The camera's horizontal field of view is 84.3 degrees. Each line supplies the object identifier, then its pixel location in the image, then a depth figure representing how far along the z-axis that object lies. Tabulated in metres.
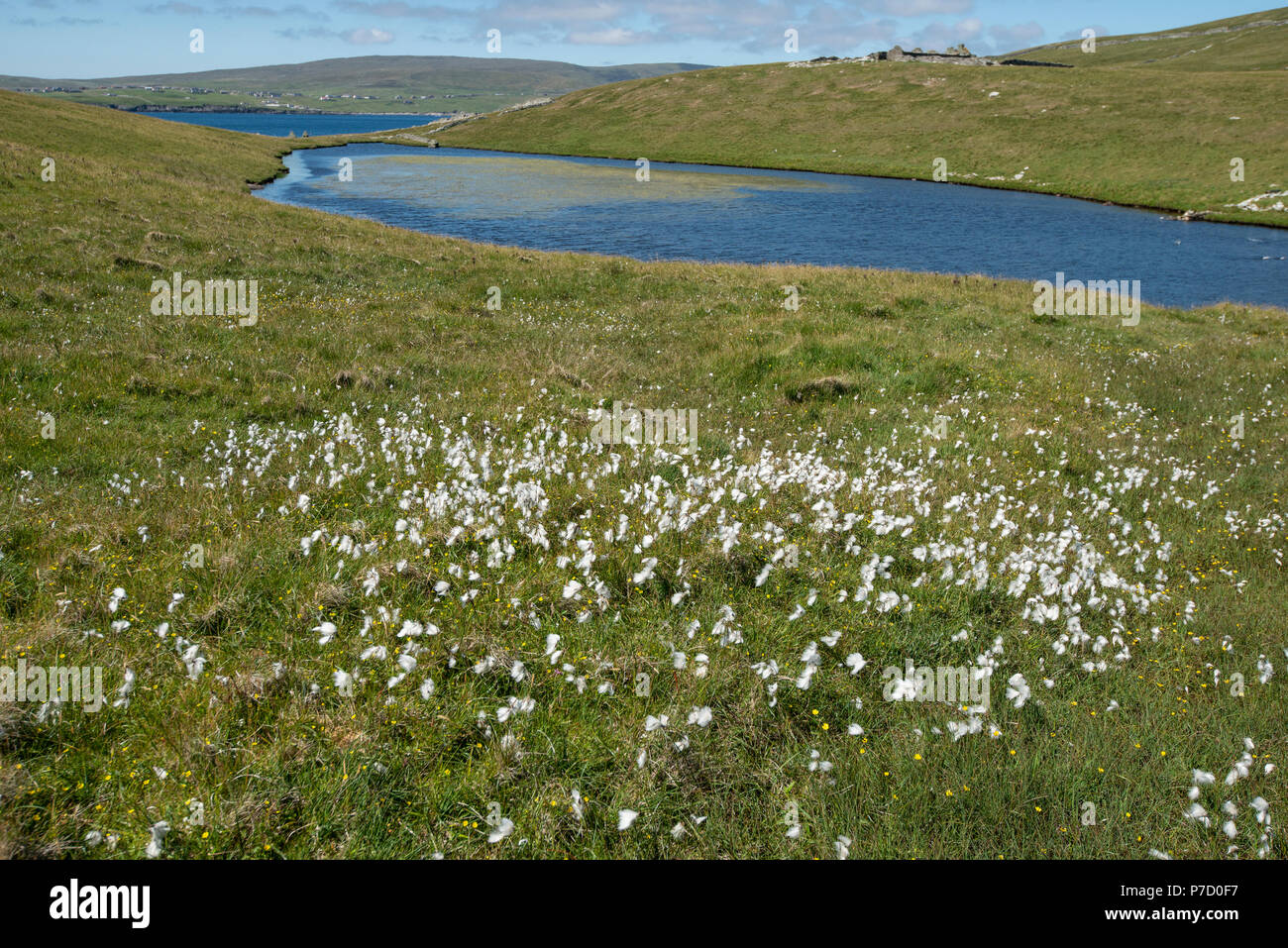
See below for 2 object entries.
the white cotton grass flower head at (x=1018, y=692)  5.34
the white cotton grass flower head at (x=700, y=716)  4.70
